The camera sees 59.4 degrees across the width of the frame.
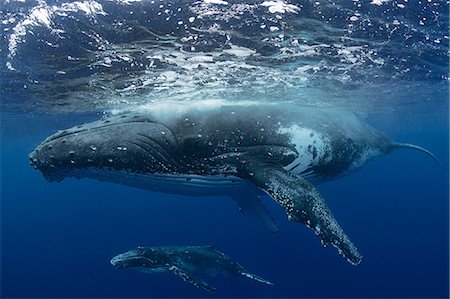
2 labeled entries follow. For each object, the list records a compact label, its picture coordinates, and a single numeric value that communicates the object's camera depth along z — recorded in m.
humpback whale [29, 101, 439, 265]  6.52
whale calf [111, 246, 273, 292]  9.15
